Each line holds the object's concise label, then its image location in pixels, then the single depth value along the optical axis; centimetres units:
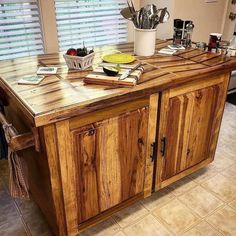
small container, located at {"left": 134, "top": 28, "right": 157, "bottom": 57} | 162
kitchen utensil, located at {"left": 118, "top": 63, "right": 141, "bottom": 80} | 127
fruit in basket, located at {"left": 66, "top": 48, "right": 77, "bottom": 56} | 141
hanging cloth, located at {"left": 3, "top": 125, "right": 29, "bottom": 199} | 122
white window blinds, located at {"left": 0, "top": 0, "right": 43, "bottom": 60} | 186
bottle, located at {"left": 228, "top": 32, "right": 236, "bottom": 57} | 170
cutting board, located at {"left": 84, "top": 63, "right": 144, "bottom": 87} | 124
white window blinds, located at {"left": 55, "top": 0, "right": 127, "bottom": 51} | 211
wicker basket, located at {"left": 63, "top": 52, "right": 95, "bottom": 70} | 139
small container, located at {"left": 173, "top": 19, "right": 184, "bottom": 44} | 188
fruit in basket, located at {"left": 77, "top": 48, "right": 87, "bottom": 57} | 141
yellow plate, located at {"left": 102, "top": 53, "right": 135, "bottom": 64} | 153
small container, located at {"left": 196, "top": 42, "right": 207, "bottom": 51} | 189
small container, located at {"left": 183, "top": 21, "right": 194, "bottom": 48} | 187
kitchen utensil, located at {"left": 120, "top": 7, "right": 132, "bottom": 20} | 175
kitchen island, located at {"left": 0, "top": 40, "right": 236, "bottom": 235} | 113
